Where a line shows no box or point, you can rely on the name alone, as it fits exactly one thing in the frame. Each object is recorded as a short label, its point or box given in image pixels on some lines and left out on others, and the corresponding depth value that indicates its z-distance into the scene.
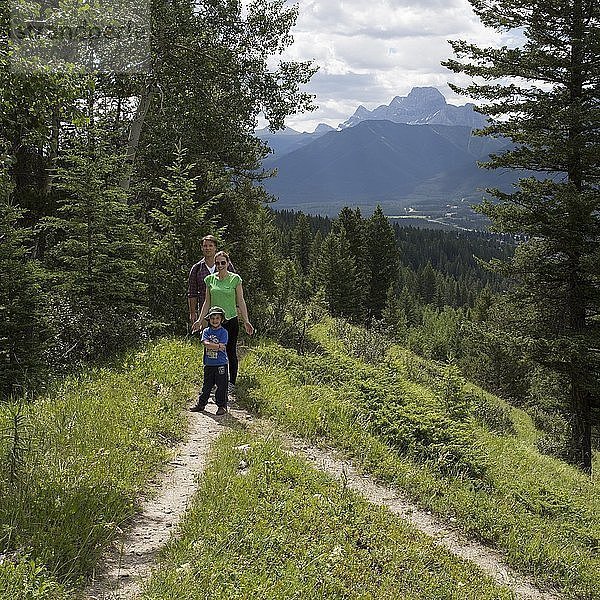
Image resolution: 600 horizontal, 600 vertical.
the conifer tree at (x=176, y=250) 13.09
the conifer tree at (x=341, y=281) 48.19
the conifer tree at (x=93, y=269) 10.22
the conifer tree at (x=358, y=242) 53.12
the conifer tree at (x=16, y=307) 9.33
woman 9.01
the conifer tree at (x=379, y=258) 54.19
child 8.70
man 10.02
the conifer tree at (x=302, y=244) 84.69
